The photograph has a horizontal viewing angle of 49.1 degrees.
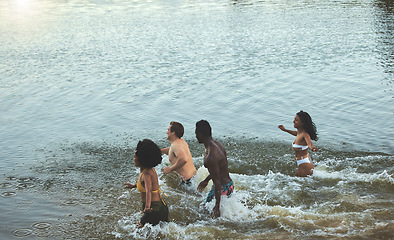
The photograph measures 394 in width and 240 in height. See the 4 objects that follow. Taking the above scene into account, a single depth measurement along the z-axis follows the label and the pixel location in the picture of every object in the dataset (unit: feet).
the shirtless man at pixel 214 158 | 23.95
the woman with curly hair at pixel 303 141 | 30.22
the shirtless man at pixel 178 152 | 28.40
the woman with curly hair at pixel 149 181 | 21.76
